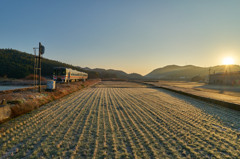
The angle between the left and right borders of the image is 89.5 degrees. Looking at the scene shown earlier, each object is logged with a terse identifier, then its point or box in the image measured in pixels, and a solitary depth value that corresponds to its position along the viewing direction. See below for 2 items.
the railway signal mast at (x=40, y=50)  10.53
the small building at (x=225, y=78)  35.91
